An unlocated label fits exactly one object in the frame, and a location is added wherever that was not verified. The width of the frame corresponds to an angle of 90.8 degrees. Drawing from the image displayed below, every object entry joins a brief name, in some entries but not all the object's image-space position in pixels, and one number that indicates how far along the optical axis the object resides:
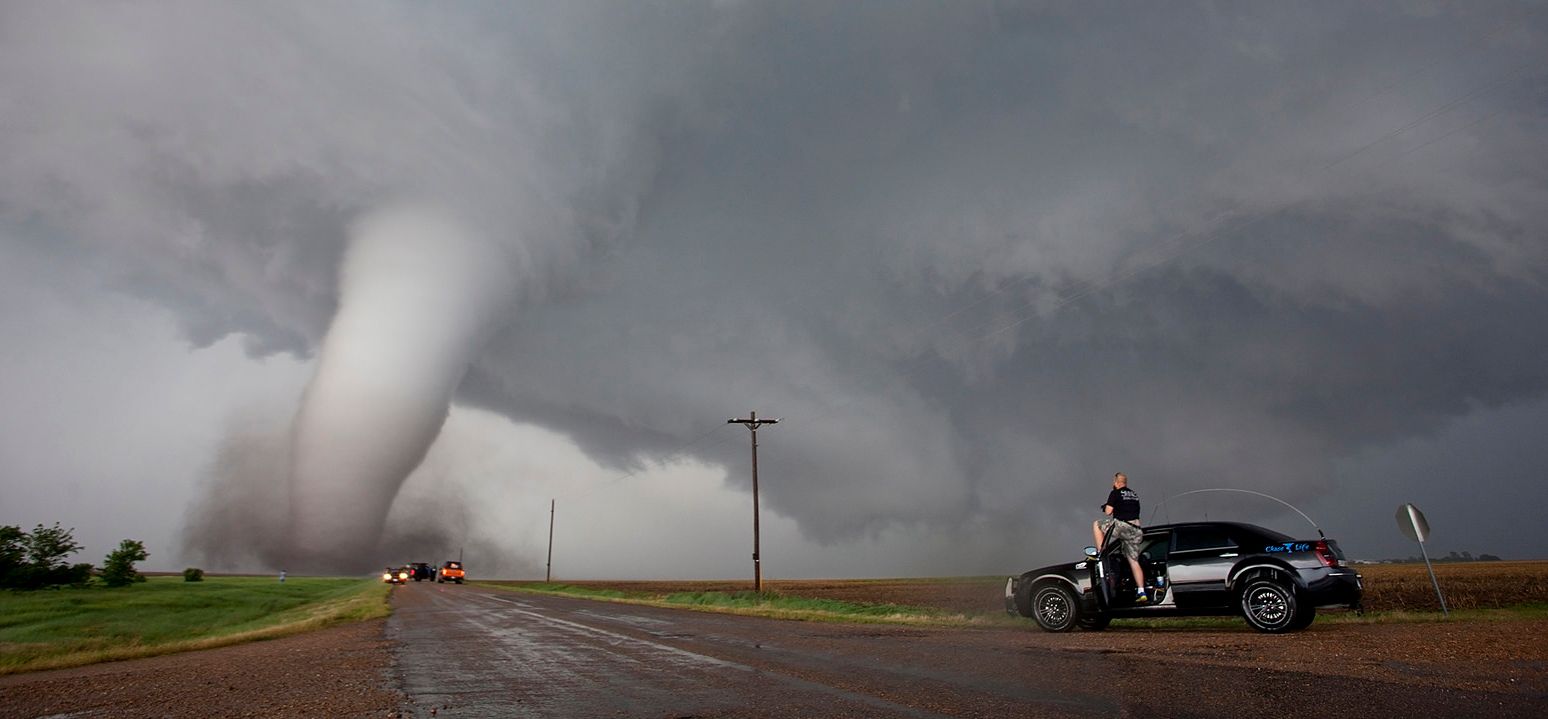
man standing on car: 11.88
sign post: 14.56
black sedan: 11.02
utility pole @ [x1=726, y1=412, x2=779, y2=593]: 41.91
